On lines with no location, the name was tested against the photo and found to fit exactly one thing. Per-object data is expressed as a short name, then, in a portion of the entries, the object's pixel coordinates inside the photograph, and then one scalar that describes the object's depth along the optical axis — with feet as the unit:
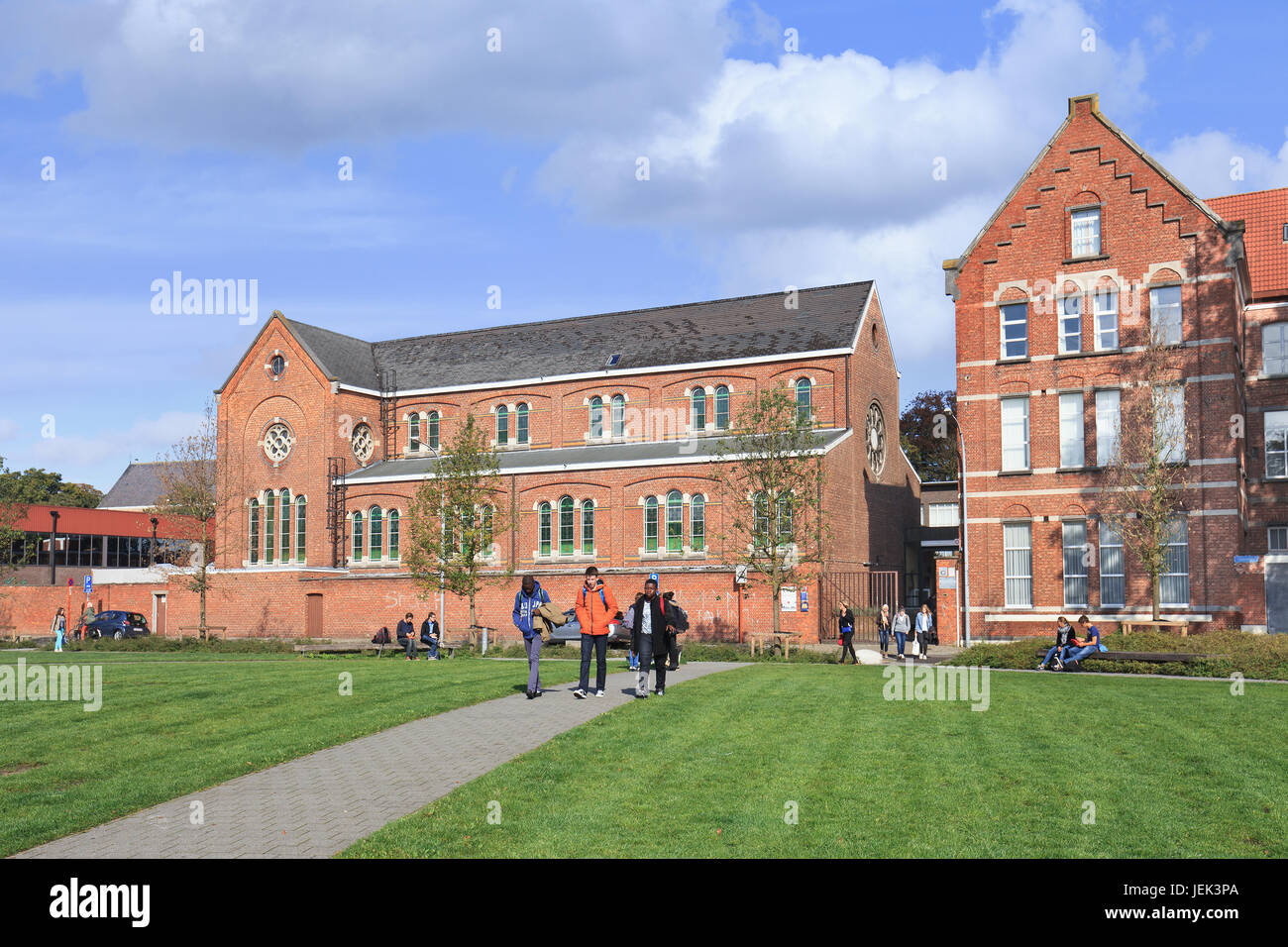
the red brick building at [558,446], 148.56
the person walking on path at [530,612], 57.36
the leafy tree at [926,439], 214.48
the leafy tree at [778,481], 112.68
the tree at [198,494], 151.64
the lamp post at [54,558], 195.20
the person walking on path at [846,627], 99.35
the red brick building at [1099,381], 112.37
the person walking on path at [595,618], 58.70
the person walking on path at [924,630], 102.46
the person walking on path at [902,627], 107.24
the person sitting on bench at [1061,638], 84.59
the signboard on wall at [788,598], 123.23
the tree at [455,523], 126.52
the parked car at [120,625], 168.66
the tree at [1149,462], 109.40
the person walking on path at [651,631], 59.82
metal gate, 132.36
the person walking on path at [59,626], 143.80
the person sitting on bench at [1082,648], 83.71
